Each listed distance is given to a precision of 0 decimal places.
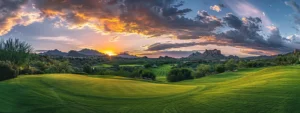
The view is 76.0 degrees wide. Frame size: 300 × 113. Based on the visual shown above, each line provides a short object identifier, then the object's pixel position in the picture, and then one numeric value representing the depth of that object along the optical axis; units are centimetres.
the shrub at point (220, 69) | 6244
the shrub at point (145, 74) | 5890
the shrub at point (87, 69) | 5703
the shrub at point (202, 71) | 6172
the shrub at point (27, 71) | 3046
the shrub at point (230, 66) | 6686
